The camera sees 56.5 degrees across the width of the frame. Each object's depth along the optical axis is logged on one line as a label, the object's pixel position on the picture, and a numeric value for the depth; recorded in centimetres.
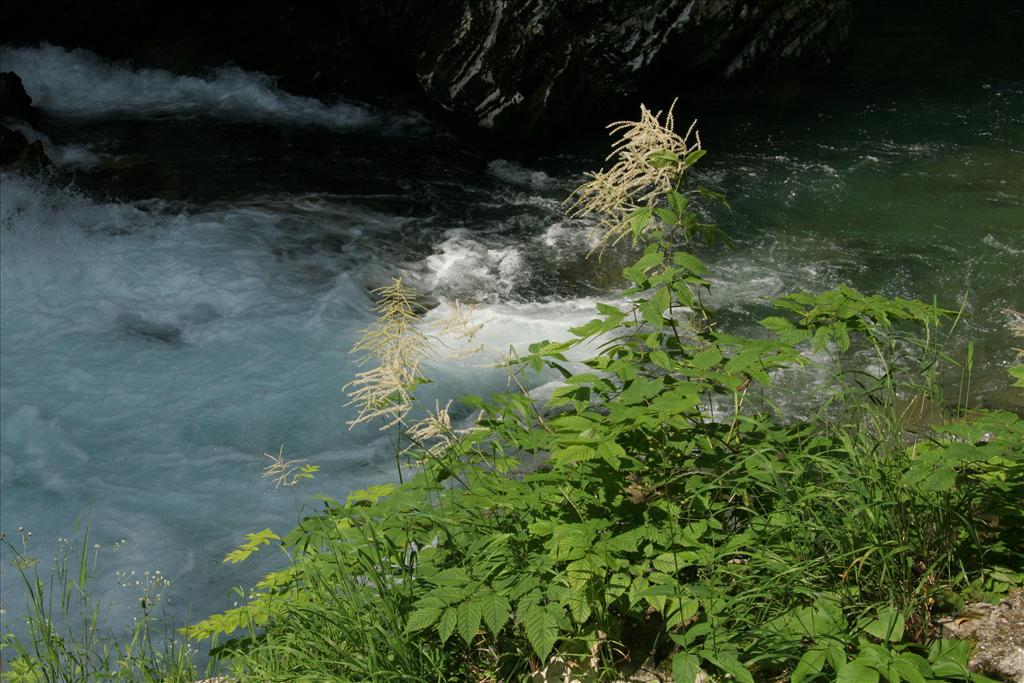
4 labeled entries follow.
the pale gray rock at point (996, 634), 251
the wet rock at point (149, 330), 696
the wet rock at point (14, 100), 976
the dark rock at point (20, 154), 894
